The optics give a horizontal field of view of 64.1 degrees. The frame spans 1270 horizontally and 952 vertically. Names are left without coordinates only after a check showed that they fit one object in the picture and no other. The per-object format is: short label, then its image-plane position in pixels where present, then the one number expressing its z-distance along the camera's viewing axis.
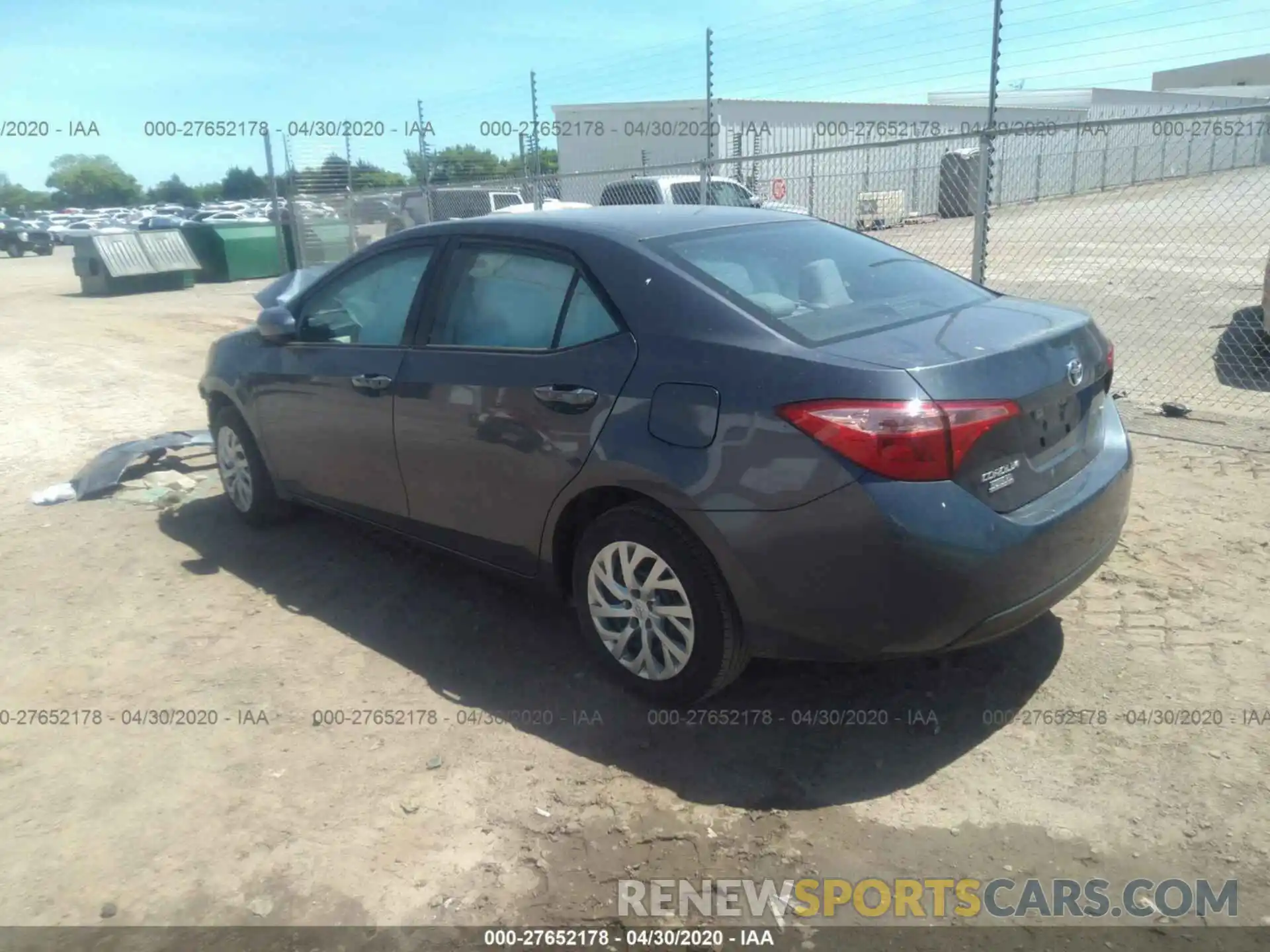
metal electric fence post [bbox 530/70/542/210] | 11.76
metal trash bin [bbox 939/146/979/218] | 14.60
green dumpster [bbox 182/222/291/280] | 20.05
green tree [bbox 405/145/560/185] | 17.41
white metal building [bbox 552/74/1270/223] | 17.25
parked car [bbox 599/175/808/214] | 13.84
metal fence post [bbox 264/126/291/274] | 15.30
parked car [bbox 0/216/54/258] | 36.12
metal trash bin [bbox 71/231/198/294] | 18.77
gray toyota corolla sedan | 2.84
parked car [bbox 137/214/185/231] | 34.25
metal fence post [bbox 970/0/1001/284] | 6.84
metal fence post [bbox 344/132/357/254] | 15.20
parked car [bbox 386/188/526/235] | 16.94
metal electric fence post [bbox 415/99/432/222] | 13.74
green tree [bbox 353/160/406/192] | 20.20
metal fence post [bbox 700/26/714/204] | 9.61
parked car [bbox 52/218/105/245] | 39.00
